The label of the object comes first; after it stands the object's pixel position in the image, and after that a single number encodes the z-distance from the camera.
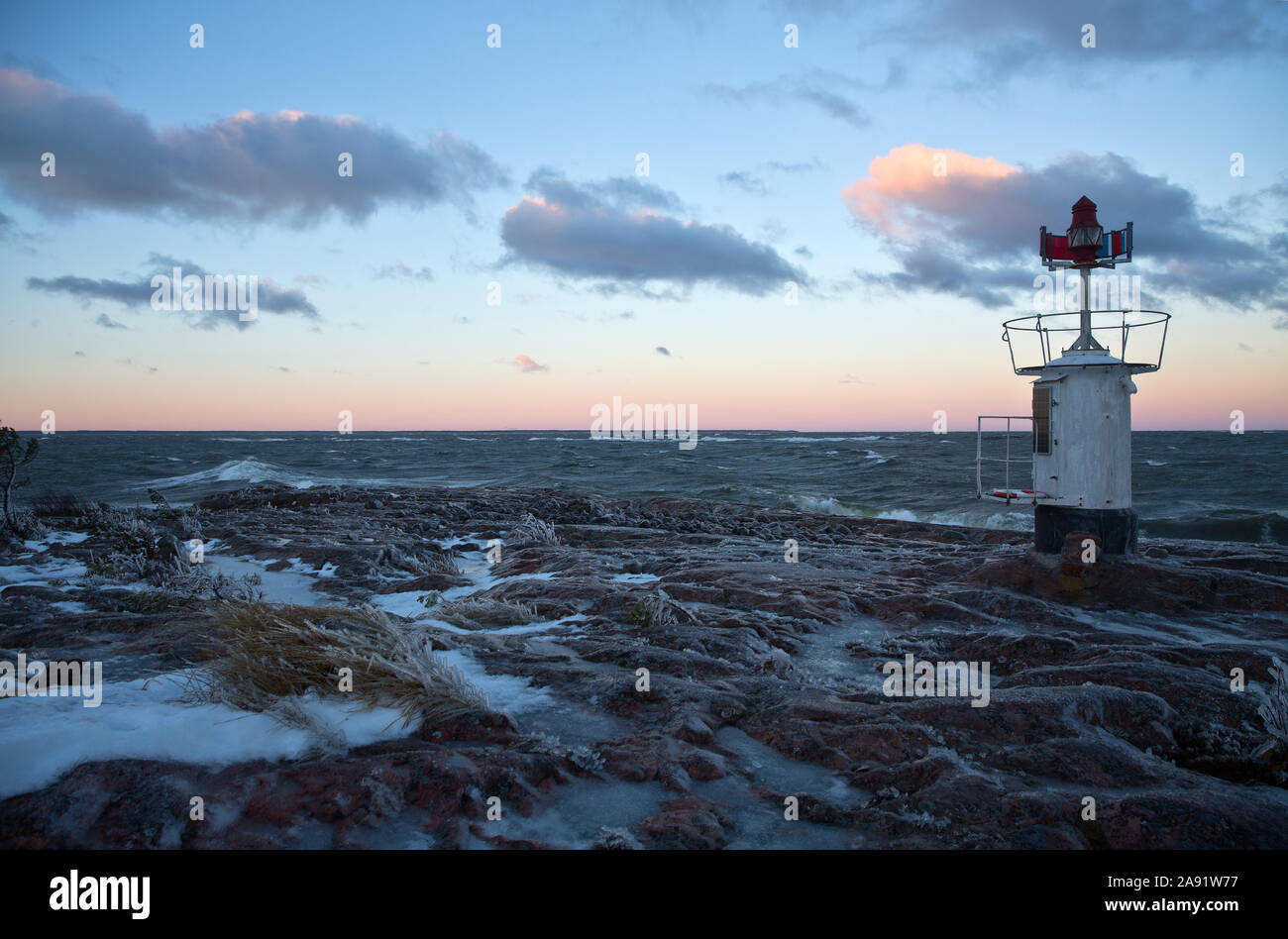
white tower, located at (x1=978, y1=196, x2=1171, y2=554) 8.40
